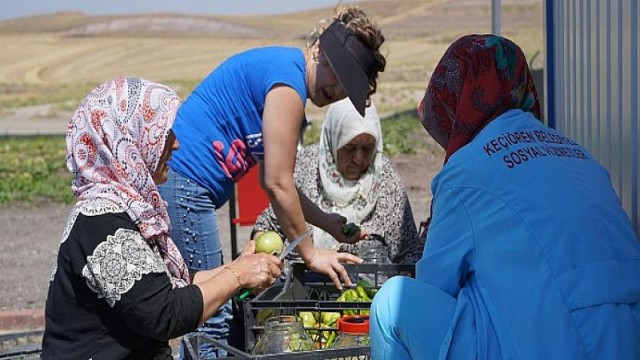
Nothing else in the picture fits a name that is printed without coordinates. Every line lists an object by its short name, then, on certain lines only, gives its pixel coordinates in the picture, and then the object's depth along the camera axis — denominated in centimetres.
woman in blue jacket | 239
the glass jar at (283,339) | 298
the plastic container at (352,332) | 300
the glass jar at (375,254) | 442
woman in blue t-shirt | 382
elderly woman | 479
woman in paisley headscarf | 282
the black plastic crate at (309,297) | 318
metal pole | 546
